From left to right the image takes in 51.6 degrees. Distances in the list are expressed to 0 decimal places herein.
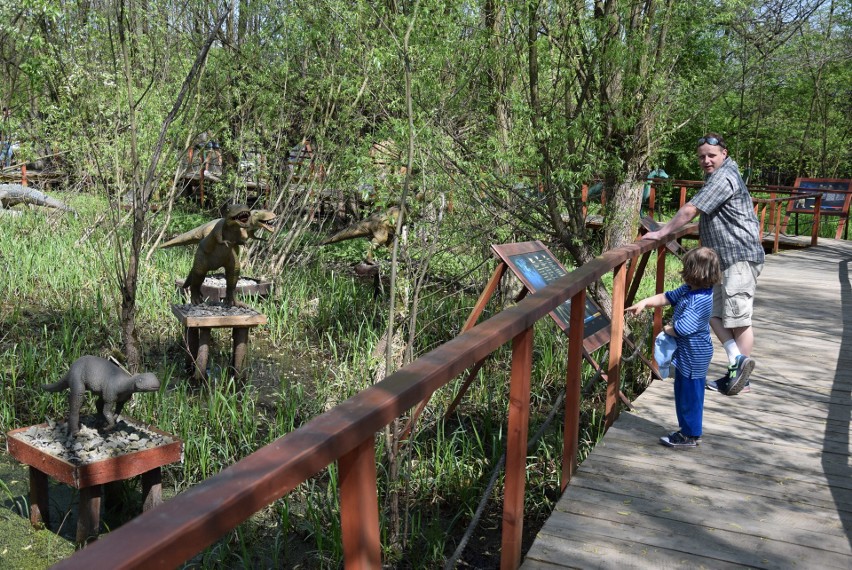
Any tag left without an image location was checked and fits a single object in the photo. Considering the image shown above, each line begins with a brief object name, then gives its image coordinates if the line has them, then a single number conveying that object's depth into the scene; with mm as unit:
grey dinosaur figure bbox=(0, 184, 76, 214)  13812
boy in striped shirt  4191
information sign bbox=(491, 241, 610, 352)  4785
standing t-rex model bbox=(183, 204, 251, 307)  6582
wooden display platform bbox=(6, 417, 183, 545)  4211
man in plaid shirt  4988
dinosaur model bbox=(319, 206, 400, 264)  8992
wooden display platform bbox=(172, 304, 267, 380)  6547
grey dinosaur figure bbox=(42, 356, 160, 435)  4500
